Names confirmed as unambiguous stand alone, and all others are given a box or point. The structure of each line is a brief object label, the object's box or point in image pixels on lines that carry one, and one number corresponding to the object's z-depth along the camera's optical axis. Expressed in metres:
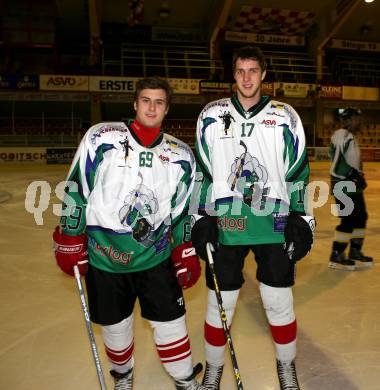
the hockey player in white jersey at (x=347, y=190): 4.23
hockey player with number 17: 2.17
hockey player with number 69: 2.01
